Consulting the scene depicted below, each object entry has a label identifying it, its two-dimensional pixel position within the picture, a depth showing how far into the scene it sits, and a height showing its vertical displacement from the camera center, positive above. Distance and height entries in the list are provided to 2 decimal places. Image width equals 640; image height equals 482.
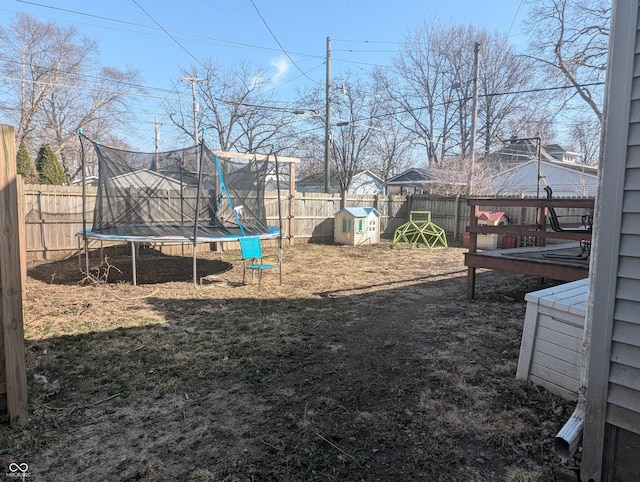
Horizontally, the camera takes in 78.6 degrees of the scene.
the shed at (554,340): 2.50 -0.88
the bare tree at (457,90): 20.94 +6.69
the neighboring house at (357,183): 25.73 +1.43
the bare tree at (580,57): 13.60 +5.72
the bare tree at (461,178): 15.54 +1.20
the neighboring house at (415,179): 20.42 +1.45
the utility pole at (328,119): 15.16 +3.35
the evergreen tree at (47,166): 14.90 +1.20
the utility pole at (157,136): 24.74 +4.36
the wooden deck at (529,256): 4.36 -0.61
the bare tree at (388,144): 21.73 +3.75
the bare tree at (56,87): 17.42 +5.48
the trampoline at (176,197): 6.36 +0.06
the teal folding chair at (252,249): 5.91 -0.73
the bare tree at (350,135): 20.80 +3.96
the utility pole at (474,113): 13.31 +3.27
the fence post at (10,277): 2.01 -0.42
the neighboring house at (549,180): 18.16 +1.46
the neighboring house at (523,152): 22.02 +3.45
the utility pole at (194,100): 20.39 +5.29
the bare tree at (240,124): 22.95 +4.70
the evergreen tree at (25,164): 13.97 +1.21
